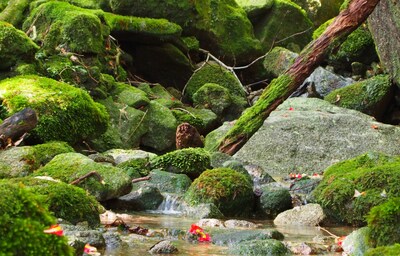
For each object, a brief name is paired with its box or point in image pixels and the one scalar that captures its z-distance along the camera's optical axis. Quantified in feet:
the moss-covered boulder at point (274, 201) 49.28
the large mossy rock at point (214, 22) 106.84
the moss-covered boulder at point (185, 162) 56.68
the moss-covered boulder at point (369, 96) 90.54
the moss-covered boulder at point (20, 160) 47.15
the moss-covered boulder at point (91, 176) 44.27
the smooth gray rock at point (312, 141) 72.33
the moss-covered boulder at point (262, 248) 29.97
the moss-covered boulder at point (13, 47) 69.57
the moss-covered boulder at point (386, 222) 25.81
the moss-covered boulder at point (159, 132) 82.47
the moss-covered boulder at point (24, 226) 12.88
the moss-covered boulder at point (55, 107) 61.25
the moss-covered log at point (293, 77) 57.59
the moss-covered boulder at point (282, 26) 124.60
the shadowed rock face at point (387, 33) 77.78
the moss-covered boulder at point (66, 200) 31.68
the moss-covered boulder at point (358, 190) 42.34
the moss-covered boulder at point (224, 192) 47.55
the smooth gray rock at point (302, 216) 44.89
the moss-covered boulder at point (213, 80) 105.44
